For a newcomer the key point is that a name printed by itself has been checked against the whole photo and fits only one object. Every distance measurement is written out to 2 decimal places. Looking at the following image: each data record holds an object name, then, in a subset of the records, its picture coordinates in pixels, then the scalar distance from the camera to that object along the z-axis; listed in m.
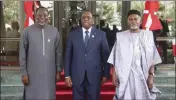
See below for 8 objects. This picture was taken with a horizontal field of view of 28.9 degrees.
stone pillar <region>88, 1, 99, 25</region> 7.56
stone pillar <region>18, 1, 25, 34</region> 7.31
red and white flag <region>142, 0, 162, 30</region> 6.14
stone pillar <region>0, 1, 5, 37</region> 7.42
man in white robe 3.89
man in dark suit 4.28
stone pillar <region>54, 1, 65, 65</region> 7.48
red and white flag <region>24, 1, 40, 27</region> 5.88
